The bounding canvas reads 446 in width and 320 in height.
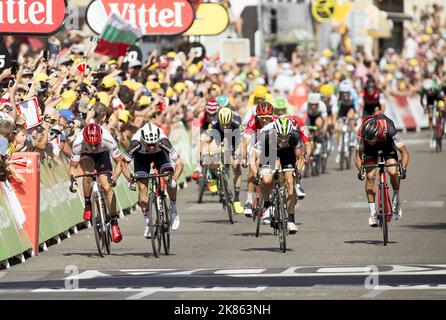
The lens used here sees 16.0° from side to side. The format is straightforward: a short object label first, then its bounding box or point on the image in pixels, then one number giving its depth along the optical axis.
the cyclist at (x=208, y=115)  25.31
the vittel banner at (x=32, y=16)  20.80
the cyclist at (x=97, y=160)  19.09
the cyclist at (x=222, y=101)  26.80
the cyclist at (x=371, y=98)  32.84
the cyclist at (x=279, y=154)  19.78
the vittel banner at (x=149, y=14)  28.27
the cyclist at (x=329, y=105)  33.00
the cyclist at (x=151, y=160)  19.02
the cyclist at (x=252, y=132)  20.58
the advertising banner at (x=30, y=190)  18.83
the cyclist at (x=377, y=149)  19.86
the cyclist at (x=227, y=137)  23.98
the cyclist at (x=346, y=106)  34.12
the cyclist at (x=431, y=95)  38.75
